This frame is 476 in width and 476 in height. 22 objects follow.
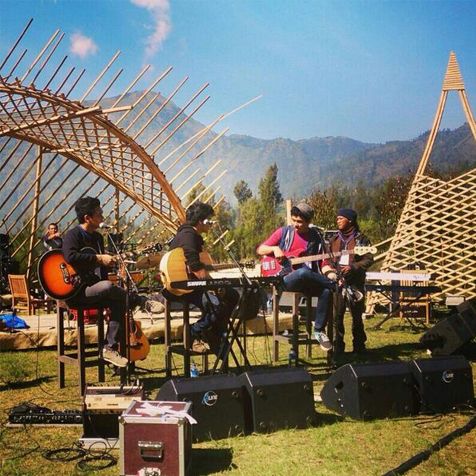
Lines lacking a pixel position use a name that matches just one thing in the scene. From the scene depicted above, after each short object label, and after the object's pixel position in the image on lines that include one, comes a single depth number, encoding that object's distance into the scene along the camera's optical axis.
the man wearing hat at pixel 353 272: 6.28
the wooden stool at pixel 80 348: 4.96
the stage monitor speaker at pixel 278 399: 3.82
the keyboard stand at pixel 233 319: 4.79
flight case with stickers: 3.10
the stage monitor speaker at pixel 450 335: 5.84
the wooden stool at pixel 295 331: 5.72
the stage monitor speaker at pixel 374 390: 4.08
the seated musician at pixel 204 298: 5.30
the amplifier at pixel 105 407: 3.67
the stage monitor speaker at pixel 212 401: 3.66
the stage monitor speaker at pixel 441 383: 4.21
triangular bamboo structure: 9.48
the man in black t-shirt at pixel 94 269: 4.98
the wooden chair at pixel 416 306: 8.96
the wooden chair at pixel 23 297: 9.51
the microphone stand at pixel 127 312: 4.95
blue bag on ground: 7.29
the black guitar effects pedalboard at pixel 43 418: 4.05
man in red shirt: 5.69
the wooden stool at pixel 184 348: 5.08
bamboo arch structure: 8.84
